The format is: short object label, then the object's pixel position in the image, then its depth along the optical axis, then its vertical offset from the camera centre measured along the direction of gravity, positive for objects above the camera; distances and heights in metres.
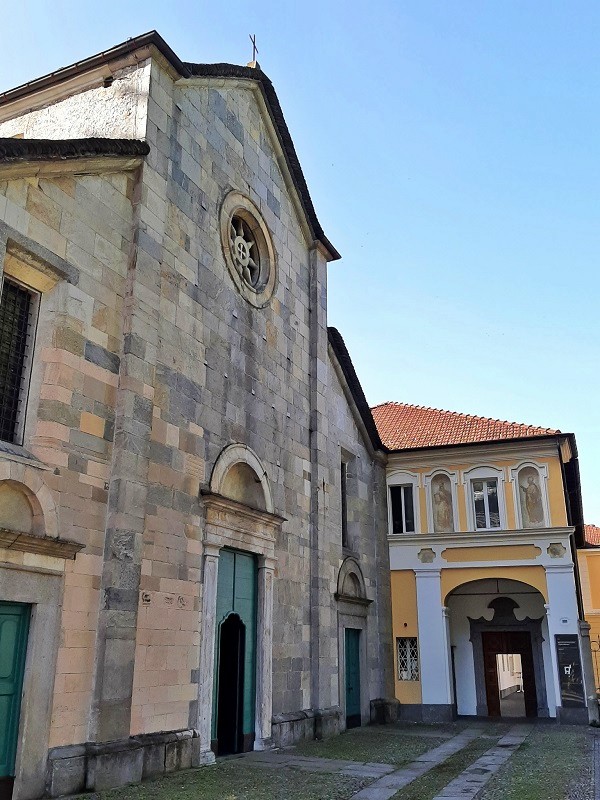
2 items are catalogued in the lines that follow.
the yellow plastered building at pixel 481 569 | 17.91 +2.08
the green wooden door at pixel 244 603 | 11.34 +0.80
